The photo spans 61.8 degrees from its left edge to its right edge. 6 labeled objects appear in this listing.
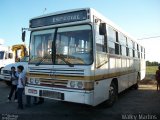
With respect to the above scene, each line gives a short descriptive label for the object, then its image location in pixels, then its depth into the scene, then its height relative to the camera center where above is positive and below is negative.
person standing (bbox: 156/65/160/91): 7.95 -0.82
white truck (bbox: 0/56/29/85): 8.44 -0.61
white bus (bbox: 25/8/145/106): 3.95 +0.16
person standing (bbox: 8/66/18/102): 5.59 -0.70
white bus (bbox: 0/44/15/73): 12.15 +0.61
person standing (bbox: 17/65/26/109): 4.87 -0.86
